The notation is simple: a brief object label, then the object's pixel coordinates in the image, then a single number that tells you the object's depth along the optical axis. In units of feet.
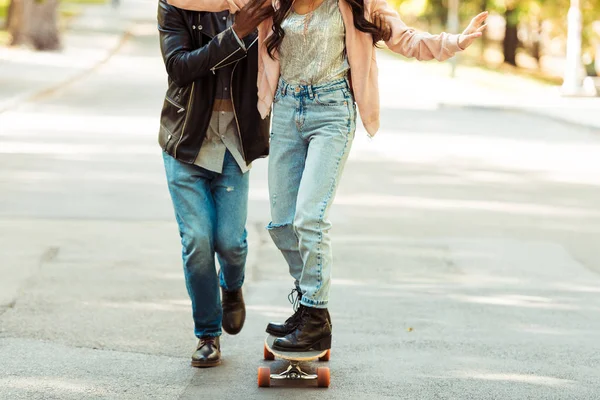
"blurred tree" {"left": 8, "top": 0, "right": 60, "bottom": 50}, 105.19
